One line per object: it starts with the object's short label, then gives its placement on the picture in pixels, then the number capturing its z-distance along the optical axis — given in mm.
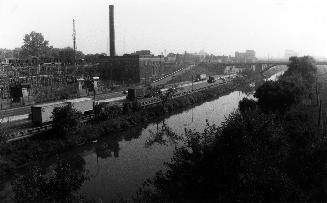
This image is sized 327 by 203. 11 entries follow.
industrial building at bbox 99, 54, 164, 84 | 79875
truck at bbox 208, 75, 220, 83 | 88662
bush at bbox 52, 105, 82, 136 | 31328
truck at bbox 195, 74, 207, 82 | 96612
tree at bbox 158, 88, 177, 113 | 49572
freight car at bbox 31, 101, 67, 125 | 32812
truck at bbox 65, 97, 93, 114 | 36322
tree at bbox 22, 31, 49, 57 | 98750
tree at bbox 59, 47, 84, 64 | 97300
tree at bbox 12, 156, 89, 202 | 15891
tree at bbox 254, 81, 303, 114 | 37281
